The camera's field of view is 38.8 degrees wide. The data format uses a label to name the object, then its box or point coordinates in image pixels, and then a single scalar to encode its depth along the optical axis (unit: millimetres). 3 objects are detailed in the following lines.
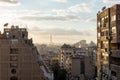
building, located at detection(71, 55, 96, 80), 57879
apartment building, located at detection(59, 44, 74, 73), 71559
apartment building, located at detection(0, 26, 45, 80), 27244
